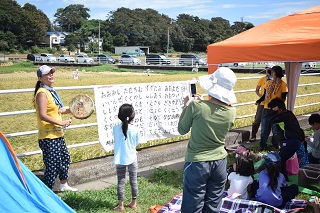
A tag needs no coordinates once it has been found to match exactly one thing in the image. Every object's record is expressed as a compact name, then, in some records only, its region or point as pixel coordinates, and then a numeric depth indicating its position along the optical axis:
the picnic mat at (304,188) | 4.81
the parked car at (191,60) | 42.44
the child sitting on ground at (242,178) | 4.28
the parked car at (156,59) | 45.66
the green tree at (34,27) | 84.31
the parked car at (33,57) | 54.44
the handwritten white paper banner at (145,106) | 5.69
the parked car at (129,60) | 47.75
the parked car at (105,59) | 51.38
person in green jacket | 3.04
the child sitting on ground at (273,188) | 4.19
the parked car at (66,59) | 53.56
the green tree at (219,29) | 97.91
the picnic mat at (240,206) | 4.01
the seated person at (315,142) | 5.30
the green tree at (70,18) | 135.88
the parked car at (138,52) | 64.61
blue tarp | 3.10
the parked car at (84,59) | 52.00
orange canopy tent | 4.64
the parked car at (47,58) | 54.66
